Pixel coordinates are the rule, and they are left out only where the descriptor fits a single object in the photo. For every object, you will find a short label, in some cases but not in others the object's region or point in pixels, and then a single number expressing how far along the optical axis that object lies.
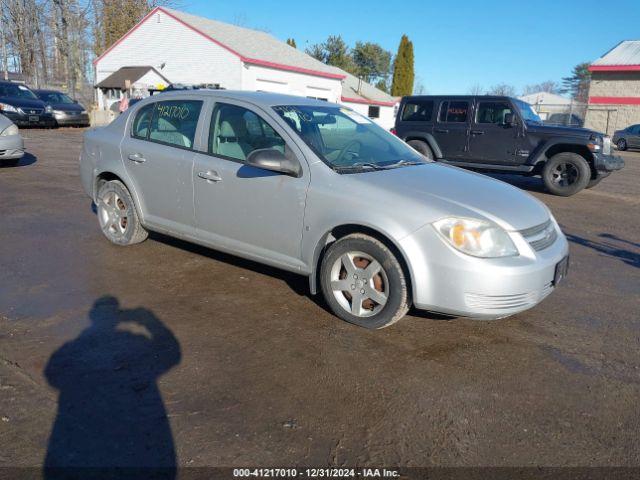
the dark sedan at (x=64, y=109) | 22.83
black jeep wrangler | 10.44
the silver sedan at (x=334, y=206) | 3.54
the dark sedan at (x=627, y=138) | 27.78
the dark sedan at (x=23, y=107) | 20.72
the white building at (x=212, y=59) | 28.48
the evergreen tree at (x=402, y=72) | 56.53
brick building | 32.91
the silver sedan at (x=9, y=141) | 10.25
